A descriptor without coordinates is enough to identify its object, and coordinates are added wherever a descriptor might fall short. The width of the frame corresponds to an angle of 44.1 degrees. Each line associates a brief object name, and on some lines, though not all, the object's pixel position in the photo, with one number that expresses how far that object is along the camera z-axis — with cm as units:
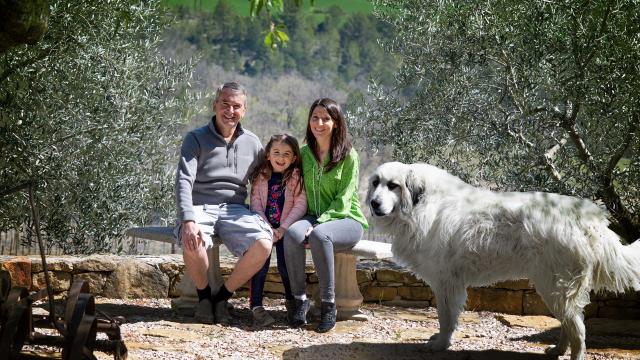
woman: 548
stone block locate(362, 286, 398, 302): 662
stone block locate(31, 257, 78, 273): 636
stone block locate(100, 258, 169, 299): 650
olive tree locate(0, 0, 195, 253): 739
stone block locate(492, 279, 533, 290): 641
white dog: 458
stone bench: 591
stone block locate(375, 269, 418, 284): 661
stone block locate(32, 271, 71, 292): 636
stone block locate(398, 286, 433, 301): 660
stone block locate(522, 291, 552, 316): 641
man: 550
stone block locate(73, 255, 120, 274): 646
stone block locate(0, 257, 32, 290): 632
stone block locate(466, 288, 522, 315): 646
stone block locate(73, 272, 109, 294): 646
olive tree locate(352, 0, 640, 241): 650
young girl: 568
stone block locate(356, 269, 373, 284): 662
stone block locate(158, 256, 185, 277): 662
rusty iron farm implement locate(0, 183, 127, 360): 342
